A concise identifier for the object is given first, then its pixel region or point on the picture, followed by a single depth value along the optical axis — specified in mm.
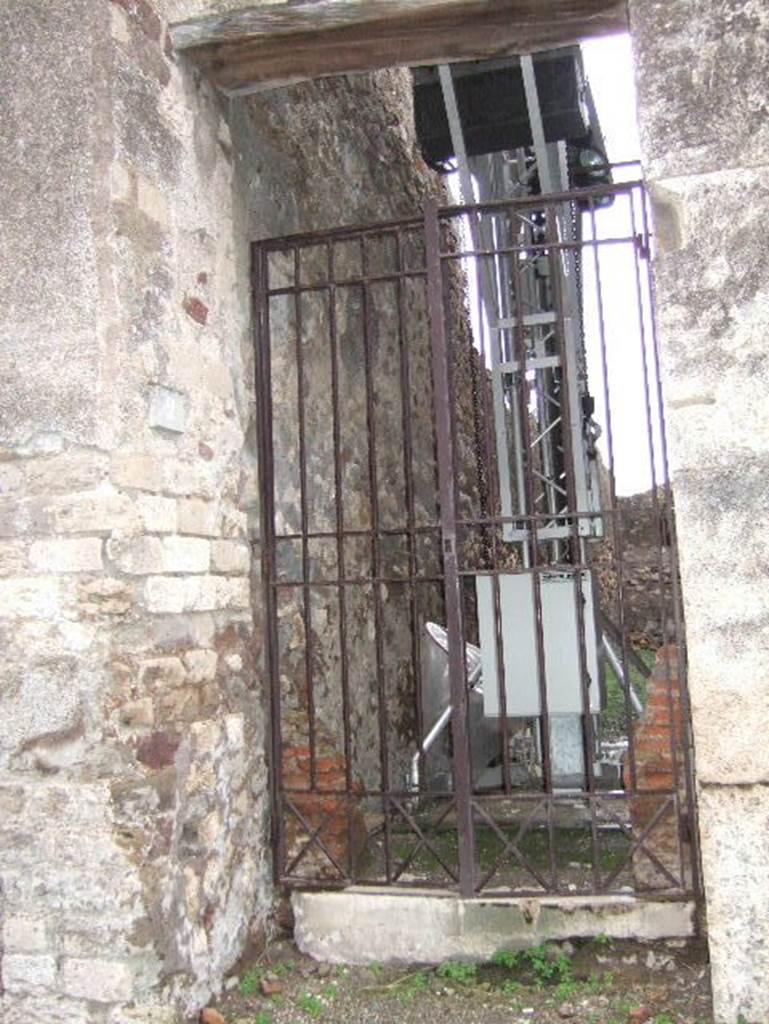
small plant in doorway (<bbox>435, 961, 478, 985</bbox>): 3459
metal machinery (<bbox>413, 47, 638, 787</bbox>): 3996
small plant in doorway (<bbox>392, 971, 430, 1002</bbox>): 3396
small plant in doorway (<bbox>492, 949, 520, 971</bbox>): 3486
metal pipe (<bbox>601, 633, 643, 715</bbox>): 5513
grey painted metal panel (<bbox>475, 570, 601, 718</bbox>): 3973
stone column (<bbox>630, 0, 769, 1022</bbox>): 2963
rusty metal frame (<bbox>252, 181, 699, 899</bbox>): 3555
